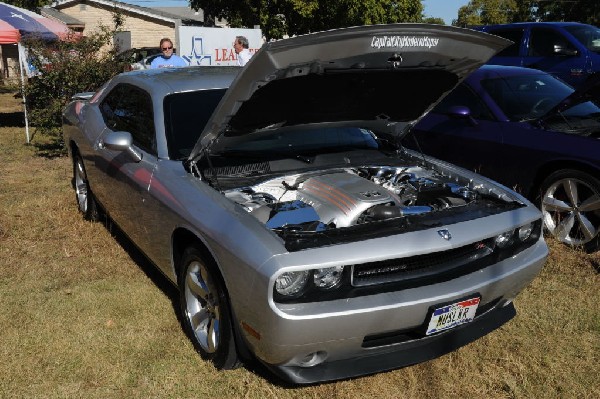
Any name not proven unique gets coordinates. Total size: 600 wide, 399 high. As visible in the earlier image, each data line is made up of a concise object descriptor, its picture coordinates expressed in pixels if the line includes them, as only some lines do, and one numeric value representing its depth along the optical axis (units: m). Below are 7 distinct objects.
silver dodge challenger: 2.80
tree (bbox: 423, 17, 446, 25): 73.86
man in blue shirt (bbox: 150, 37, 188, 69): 8.72
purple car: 5.08
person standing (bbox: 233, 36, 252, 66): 9.74
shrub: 9.09
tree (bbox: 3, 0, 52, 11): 31.20
